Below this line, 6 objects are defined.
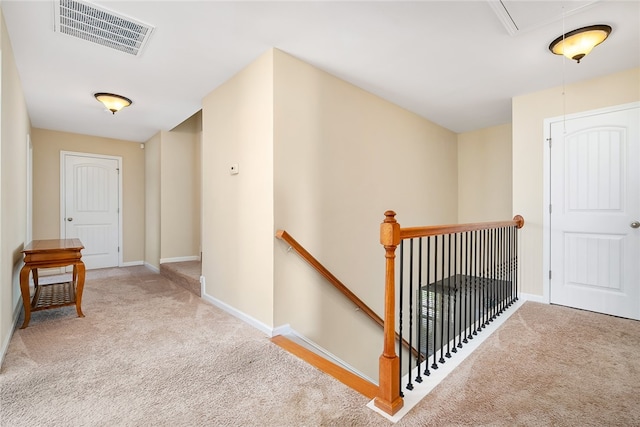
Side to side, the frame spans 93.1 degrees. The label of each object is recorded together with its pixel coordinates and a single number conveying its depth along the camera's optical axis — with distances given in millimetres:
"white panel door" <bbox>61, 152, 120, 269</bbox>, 5102
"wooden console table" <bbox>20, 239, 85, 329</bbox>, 2555
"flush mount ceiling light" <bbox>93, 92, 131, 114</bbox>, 3356
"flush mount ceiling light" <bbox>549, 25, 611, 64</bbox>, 2211
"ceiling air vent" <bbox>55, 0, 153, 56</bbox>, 2021
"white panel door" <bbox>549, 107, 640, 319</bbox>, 2871
